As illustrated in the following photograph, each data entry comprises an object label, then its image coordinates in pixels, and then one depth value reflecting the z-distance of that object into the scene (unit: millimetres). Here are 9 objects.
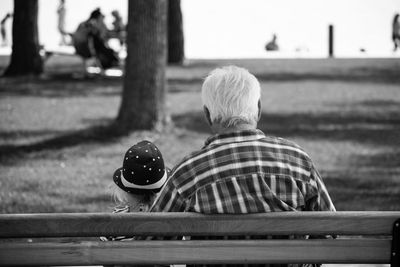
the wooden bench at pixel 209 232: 3123
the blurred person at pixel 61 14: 26562
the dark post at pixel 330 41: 28969
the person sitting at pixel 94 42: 17906
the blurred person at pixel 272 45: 32463
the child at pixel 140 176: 3840
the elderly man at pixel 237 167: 3184
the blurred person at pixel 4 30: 28125
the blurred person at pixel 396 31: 28612
